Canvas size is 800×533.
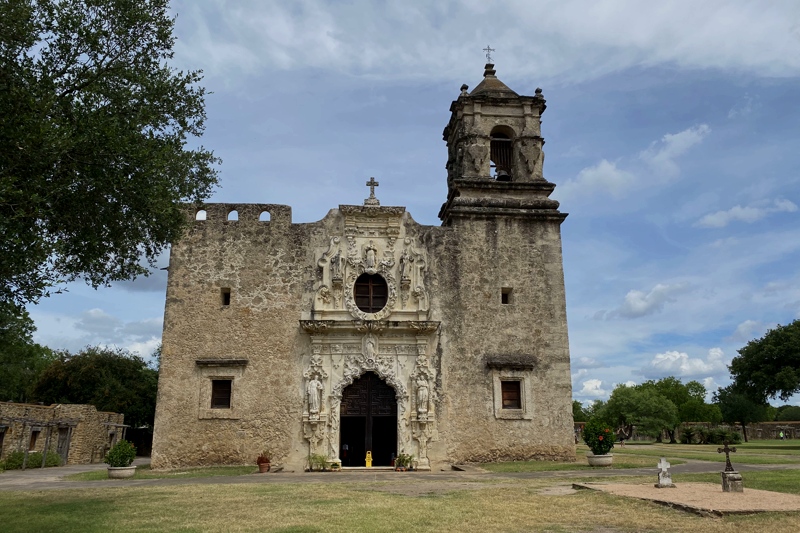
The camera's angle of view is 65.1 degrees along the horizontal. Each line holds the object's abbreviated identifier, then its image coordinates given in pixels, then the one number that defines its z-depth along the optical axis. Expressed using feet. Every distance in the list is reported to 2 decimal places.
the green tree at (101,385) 114.01
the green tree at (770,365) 103.55
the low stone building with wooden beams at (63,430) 76.18
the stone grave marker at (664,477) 36.22
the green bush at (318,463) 58.34
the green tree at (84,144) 28.40
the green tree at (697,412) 205.57
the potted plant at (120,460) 53.16
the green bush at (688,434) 122.50
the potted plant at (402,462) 58.34
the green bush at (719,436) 111.99
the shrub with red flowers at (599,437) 55.62
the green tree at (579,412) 255.60
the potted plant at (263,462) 55.98
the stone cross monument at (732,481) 32.86
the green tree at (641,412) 144.15
